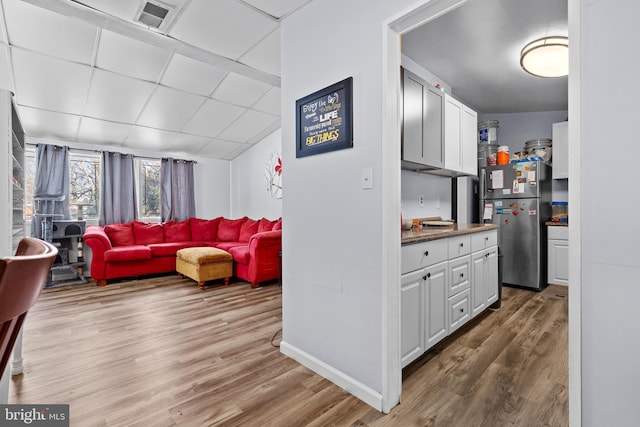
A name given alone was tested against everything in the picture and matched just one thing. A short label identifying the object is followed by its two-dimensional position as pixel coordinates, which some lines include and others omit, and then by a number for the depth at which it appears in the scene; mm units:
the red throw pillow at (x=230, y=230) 5543
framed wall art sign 1798
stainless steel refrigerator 3863
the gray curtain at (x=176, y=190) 5582
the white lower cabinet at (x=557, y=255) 3896
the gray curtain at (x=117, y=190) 4969
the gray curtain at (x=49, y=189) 4320
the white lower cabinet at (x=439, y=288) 1918
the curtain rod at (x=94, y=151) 4619
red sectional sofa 4180
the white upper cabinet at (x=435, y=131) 2412
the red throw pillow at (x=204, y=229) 5559
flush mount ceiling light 2510
